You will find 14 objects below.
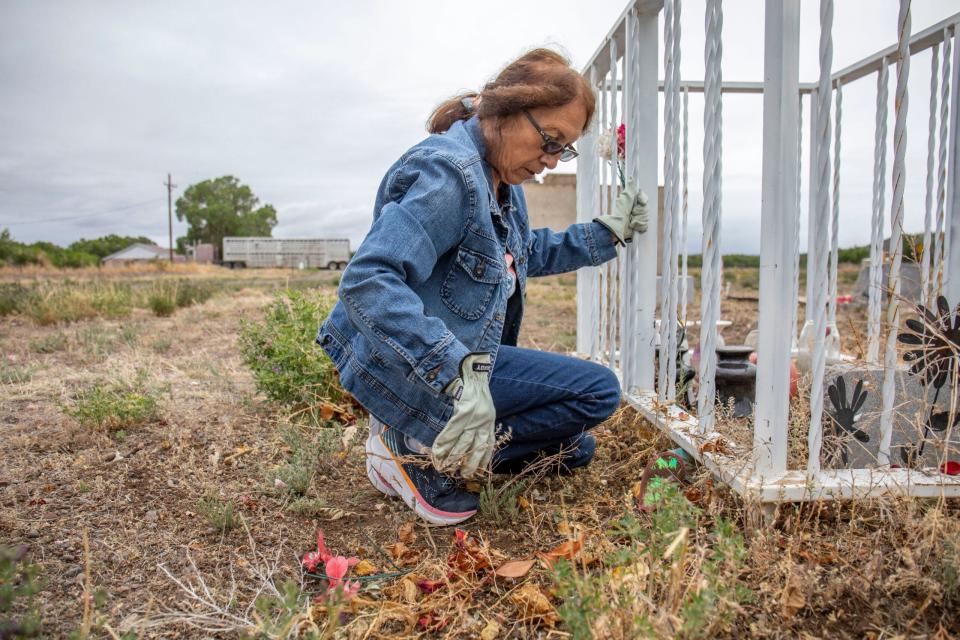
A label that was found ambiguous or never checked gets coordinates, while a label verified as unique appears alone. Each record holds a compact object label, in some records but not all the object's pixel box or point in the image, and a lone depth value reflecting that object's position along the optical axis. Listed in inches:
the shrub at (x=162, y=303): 319.0
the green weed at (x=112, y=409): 113.4
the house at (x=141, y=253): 2861.7
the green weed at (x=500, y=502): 80.2
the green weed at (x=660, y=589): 44.8
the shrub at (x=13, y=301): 304.5
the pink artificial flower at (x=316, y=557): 65.2
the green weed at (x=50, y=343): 207.3
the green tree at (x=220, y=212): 2908.5
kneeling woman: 67.5
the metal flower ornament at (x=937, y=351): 64.3
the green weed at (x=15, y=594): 41.6
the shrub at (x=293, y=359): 124.3
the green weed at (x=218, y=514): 77.7
